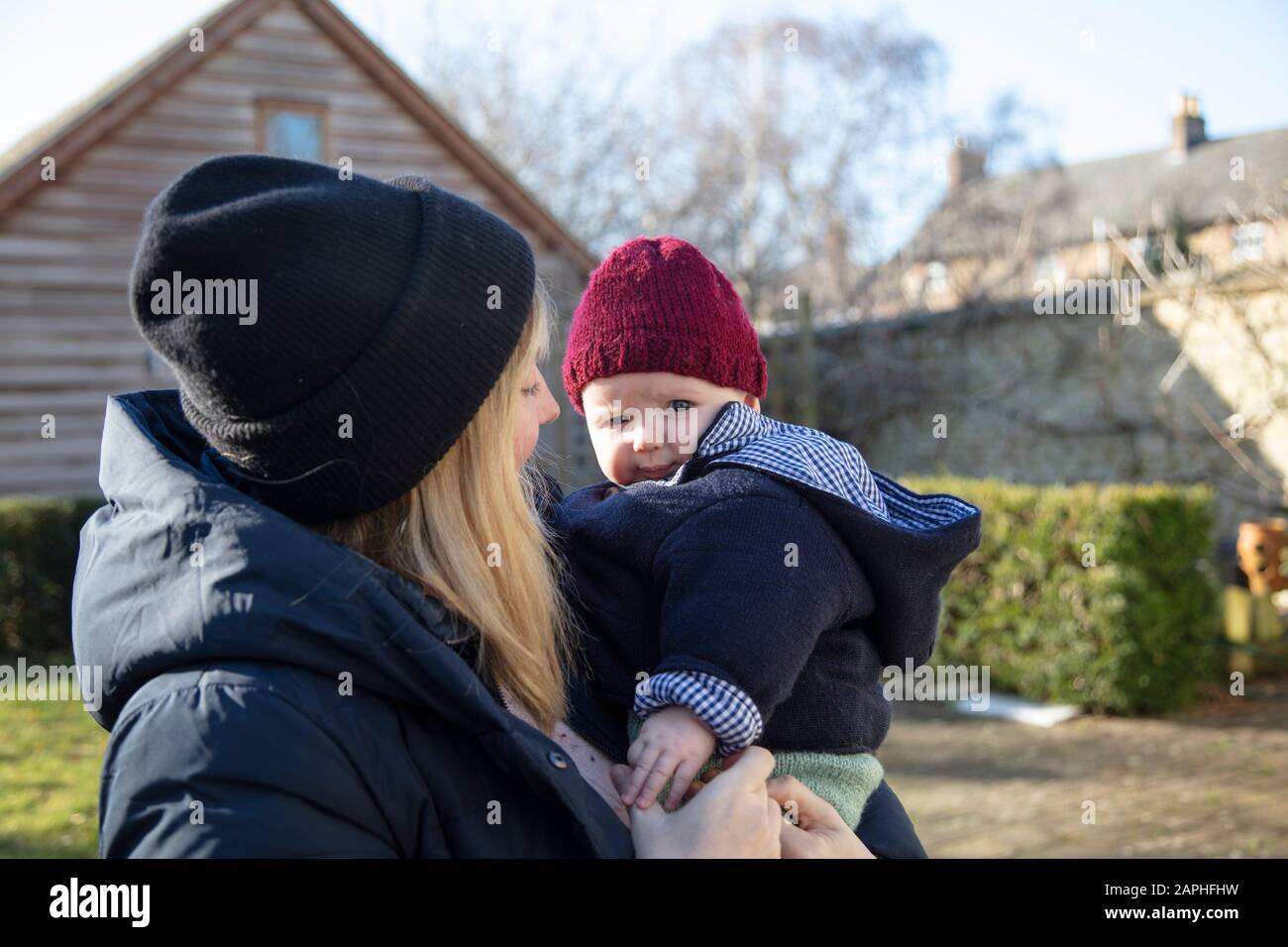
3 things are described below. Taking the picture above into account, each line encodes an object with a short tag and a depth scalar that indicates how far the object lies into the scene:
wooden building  12.22
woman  1.30
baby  1.72
